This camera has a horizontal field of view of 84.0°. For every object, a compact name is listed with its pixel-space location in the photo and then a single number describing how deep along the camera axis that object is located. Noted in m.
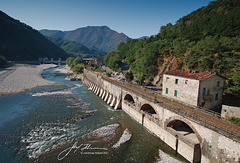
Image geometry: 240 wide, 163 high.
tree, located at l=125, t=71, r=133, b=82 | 61.68
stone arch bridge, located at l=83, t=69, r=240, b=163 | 15.55
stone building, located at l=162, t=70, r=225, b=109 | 25.47
